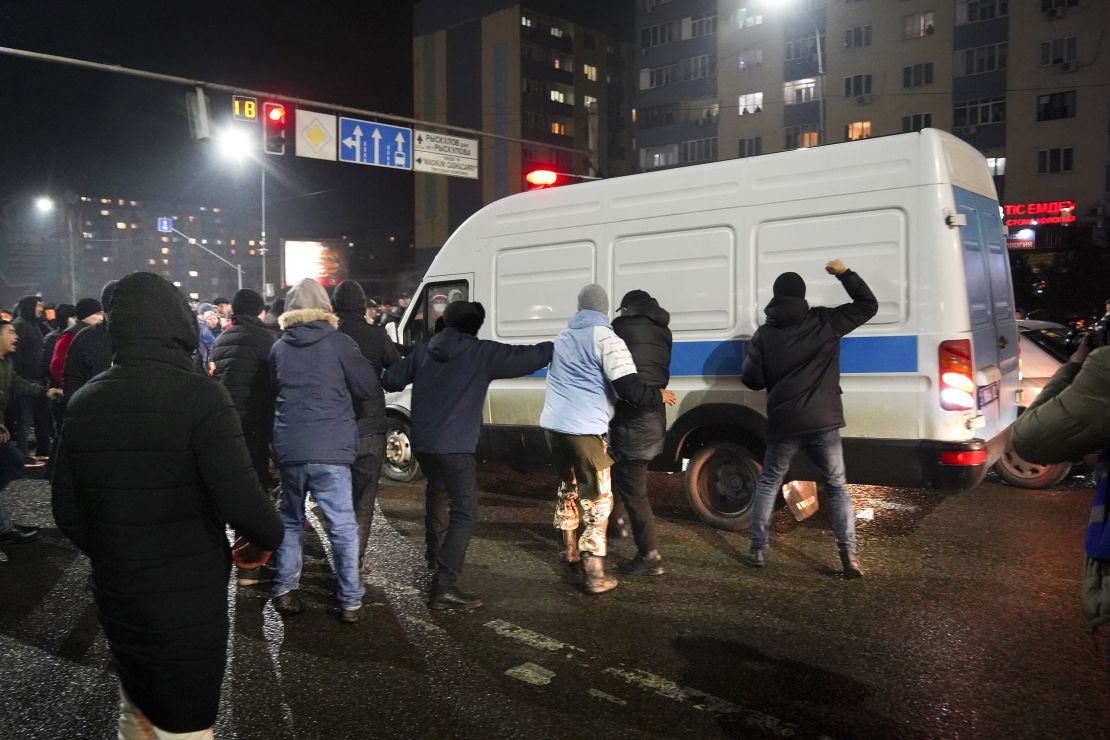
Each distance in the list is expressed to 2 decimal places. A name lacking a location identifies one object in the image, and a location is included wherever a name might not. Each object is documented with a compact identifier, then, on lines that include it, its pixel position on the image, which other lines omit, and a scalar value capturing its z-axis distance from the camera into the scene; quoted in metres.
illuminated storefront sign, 37.81
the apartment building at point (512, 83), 67.94
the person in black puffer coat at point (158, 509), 2.28
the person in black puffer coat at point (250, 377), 5.62
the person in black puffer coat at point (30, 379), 9.85
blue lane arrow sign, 14.87
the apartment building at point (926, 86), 38.47
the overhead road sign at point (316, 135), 14.20
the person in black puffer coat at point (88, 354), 7.86
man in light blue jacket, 5.07
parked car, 7.54
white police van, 5.59
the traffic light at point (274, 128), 13.55
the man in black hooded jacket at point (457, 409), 4.91
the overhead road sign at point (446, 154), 15.91
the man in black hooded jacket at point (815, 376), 5.31
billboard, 32.88
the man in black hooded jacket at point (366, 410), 5.26
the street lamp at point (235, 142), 13.15
